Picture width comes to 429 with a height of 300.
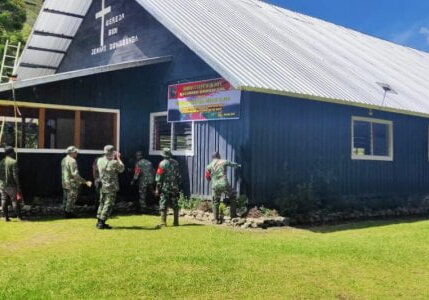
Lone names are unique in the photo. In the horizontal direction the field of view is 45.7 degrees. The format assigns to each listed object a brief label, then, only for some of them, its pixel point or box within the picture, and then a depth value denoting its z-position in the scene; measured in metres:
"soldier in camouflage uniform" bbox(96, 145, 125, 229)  10.13
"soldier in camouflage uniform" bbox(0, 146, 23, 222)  11.00
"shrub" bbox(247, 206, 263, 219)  11.08
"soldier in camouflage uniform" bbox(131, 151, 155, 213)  12.92
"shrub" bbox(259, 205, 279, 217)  11.21
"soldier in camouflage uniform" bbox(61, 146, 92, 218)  11.48
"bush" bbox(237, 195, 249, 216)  11.30
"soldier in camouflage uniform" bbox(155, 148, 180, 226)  10.73
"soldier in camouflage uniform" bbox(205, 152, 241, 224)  11.04
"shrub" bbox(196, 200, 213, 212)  12.09
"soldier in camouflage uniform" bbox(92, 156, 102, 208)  12.50
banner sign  11.90
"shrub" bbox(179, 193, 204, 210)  12.50
